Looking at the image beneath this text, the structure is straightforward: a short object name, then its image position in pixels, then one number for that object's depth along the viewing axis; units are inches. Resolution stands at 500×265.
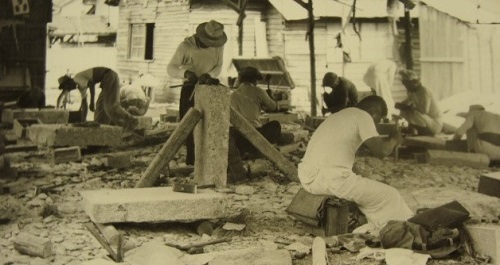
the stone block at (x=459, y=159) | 303.1
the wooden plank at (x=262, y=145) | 223.6
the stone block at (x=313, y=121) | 364.6
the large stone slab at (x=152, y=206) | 171.0
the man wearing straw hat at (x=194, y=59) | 263.4
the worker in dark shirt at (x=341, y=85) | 316.6
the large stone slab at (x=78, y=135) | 298.4
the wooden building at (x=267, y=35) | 390.0
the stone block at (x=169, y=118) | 390.0
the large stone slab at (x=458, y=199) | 211.2
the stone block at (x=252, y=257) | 152.1
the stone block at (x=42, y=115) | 353.7
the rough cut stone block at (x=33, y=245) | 152.0
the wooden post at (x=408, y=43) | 418.3
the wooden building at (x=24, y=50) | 381.4
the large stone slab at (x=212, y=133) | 214.1
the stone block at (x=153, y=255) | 150.3
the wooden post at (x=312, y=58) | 353.4
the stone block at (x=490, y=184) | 232.6
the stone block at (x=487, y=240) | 159.5
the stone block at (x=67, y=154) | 276.7
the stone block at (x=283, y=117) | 370.6
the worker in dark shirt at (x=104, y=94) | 333.1
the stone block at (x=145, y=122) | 366.0
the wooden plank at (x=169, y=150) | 206.7
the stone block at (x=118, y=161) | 264.8
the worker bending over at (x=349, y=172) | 177.2
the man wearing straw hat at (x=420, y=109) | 362.3
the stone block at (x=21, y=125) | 341.1
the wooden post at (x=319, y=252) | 154.0
